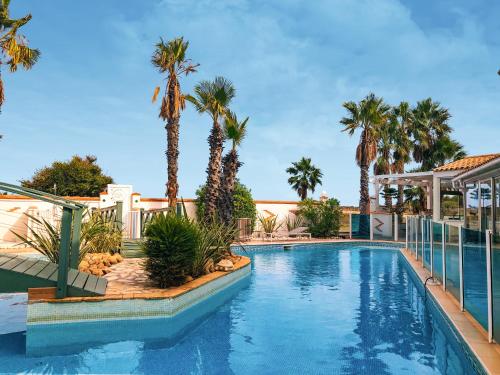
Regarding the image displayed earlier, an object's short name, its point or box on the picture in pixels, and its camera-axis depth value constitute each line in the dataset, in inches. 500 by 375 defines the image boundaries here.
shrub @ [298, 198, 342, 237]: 957.2
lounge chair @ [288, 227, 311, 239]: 896.3
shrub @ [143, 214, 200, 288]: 310.2
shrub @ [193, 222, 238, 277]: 364.2
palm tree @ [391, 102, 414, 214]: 1113.4
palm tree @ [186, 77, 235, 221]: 521.0
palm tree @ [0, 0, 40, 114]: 622.5
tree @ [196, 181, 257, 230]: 933.2
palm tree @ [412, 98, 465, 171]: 1124.5
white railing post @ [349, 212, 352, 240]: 937.5
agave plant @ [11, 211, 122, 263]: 318.7
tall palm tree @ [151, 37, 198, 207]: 757.3
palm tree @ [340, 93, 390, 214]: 960.9
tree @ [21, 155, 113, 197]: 1323.8
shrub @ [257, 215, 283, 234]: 946.9
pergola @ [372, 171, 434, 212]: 852.4
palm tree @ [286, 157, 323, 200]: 1288.1
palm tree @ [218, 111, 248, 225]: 528.4
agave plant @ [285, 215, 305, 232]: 1017.2
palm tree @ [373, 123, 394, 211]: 1111.6
